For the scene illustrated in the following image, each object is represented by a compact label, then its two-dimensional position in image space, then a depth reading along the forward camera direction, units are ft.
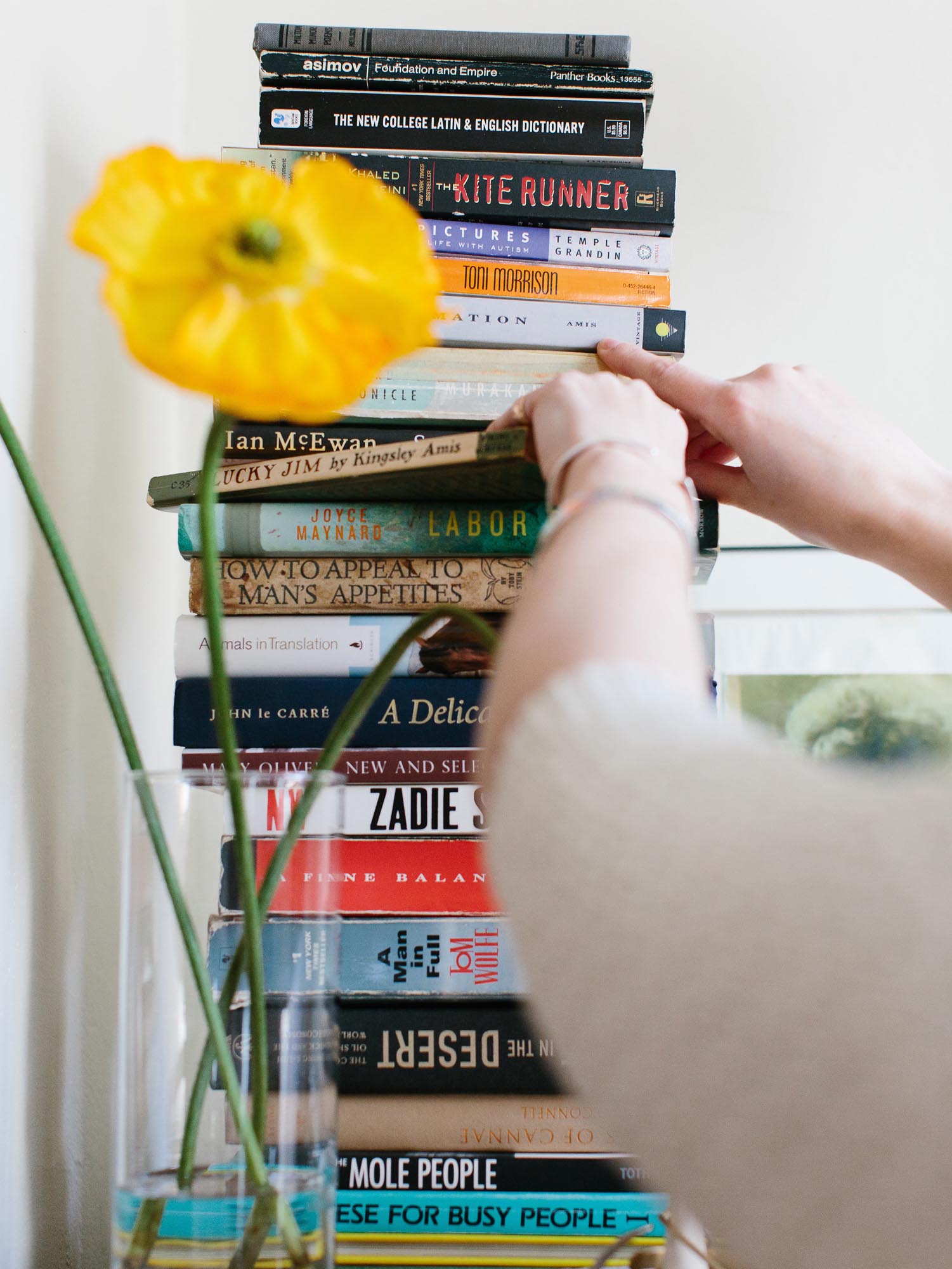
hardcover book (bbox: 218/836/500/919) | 2.26
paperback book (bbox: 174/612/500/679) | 2.35
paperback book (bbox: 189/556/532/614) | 2.35
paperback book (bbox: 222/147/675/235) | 2.52
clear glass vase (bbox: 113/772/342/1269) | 1.56
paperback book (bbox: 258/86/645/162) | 2.57
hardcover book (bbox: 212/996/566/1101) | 2.19
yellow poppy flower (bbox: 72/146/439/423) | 1.11
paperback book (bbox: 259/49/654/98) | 2.56
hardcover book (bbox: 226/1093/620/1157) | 2.18
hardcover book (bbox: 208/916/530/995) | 2.23
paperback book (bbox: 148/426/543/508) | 1.94
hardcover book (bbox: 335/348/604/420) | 2.48
